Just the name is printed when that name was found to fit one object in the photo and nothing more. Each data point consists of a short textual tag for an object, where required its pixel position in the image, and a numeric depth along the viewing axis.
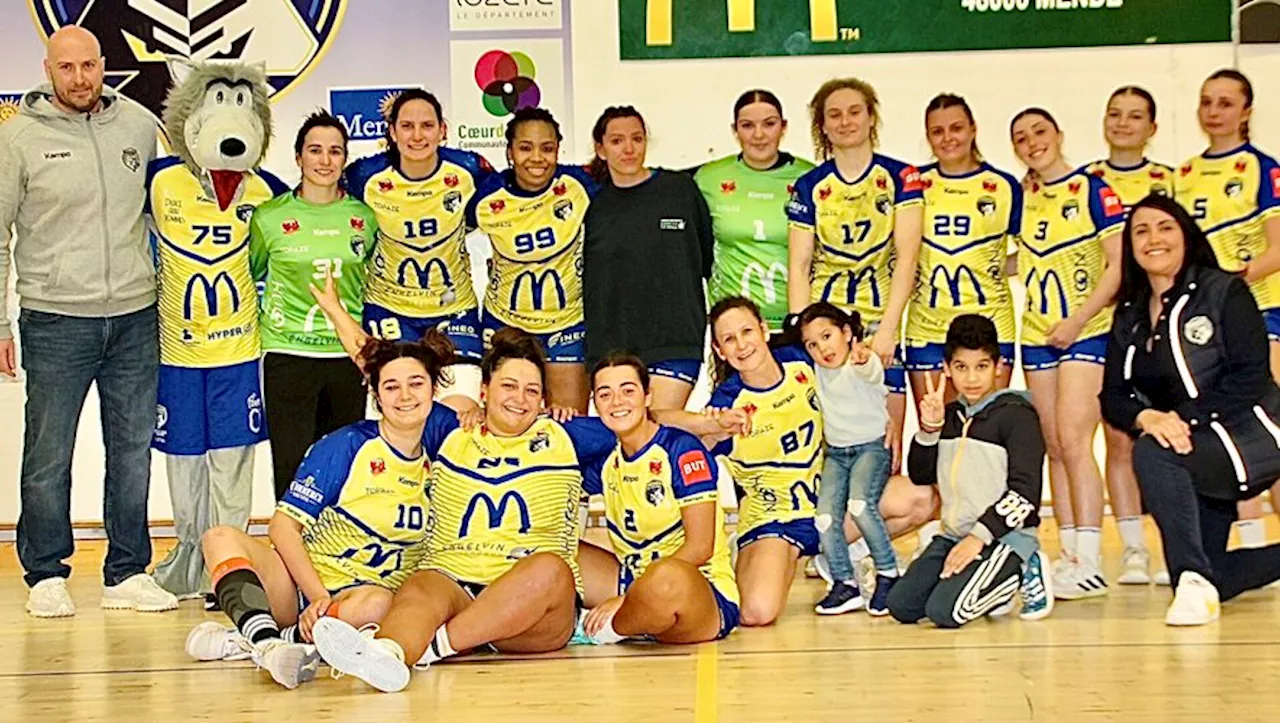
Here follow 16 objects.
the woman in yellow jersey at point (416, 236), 5.49
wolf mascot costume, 5.44
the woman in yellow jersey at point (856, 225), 5.42
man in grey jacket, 5.33
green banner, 6.94
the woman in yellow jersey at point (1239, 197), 5.39
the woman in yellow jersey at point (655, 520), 4.32
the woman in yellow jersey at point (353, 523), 4.18
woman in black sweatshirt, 5.32
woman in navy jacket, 4.74
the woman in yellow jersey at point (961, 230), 5.46
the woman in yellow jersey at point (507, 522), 4.12
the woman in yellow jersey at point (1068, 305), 5.32
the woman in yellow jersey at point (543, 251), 5.46
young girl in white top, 4.95
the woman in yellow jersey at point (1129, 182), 5.41
